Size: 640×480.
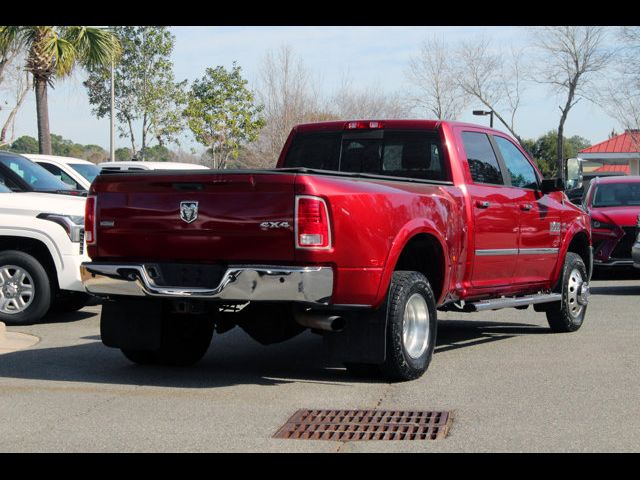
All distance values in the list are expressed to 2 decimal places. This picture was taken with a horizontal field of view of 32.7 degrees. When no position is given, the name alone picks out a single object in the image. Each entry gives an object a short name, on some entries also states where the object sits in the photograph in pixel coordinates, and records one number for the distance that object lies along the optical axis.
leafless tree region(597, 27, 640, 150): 50.44
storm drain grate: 6.45
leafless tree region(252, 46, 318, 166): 48.09
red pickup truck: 7.51
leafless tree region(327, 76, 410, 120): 50.19
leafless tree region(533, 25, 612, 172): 51.38
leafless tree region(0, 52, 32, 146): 42.22
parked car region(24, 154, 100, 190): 17.45
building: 72.88
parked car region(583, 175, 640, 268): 17.80
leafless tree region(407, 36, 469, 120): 51.56
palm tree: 24.42
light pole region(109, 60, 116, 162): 43.69
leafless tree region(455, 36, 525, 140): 54.16
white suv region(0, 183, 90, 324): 11.54
